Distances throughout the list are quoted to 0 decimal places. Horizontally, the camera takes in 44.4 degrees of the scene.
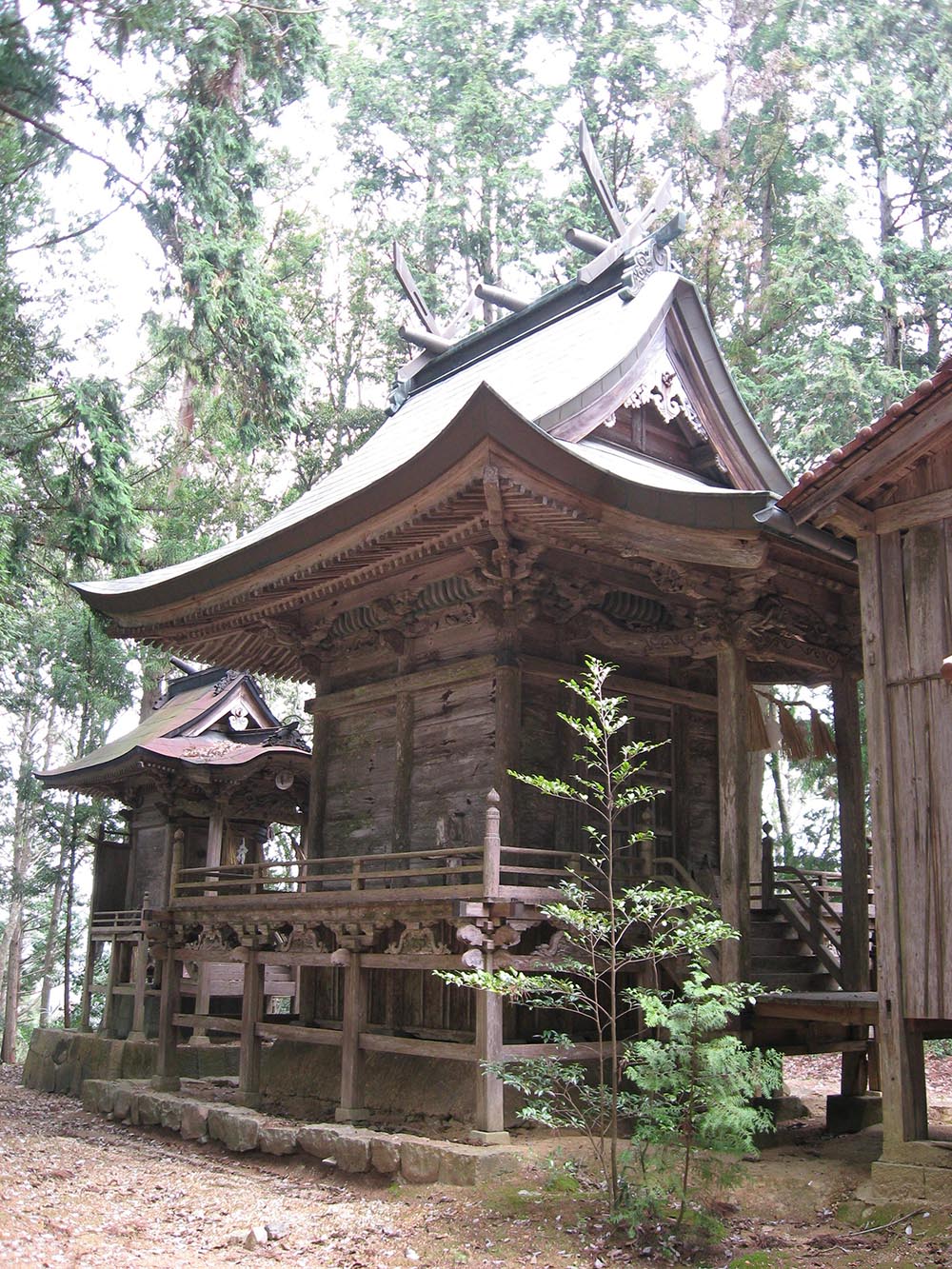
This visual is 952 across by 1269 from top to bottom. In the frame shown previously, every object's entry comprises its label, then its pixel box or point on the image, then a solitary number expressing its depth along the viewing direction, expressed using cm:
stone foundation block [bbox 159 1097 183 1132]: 1228
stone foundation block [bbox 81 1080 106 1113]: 1445
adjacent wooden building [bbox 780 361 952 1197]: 740
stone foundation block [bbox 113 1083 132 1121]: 1346
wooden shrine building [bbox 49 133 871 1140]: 942
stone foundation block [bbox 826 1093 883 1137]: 1068
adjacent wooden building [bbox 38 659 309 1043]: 1809
